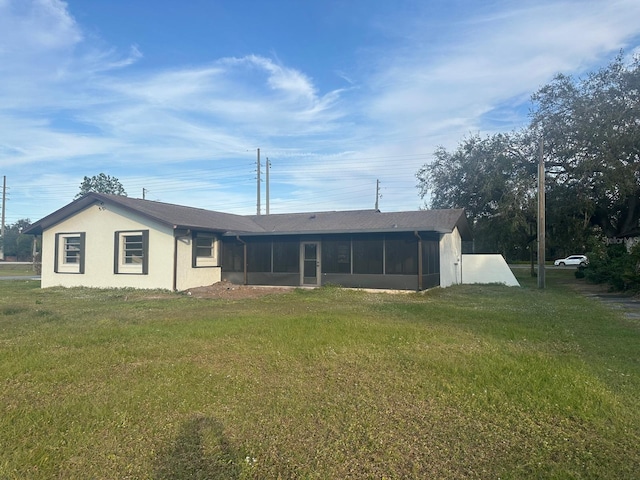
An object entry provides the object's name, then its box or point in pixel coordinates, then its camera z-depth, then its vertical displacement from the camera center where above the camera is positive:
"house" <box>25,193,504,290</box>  15.98 +0.15
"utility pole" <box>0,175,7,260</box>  49.01 +4.87
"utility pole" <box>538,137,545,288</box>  18.75 +1.16
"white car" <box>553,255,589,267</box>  44.52 -0.67
